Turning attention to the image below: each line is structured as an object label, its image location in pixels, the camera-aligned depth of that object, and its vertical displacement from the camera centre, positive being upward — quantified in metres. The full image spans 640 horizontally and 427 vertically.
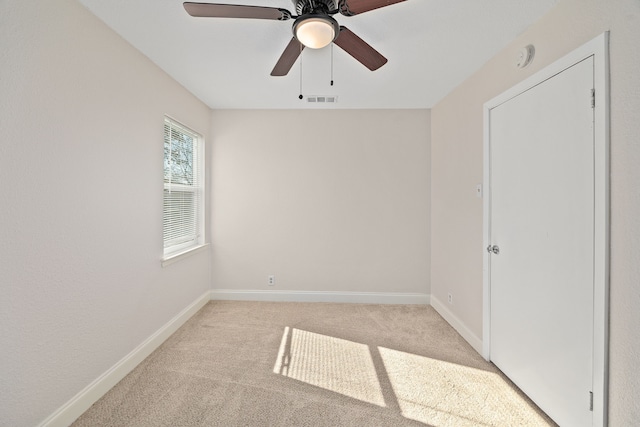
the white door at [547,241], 1.45 -0.17
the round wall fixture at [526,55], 1.82 +1.06
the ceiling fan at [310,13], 1.31 +0.98
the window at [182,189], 2.80 +0.26
